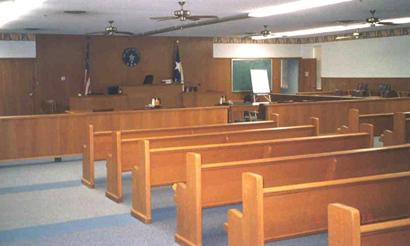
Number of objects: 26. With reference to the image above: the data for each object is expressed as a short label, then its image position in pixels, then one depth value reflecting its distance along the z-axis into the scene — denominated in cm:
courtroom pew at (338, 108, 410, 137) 952
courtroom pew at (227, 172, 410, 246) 364
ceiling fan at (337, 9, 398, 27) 1072
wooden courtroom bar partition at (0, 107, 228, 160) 886
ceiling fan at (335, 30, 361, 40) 1657
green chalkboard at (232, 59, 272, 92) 1955
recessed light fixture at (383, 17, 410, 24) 1334
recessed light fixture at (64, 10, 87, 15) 1055
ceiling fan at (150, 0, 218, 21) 912
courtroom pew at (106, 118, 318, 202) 636
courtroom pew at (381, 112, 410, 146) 778
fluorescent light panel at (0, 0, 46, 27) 891
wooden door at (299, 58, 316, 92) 2033
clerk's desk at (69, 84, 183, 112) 1478
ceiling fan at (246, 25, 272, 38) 1445
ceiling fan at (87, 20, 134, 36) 1198
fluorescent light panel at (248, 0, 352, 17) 971
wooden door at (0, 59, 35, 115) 1597
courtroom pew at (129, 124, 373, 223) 546
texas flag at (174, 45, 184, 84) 1762
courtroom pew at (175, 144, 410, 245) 453
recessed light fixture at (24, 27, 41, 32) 1438
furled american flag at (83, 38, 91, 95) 1614
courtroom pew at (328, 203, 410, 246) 244
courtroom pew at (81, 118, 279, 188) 719
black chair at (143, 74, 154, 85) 1695
